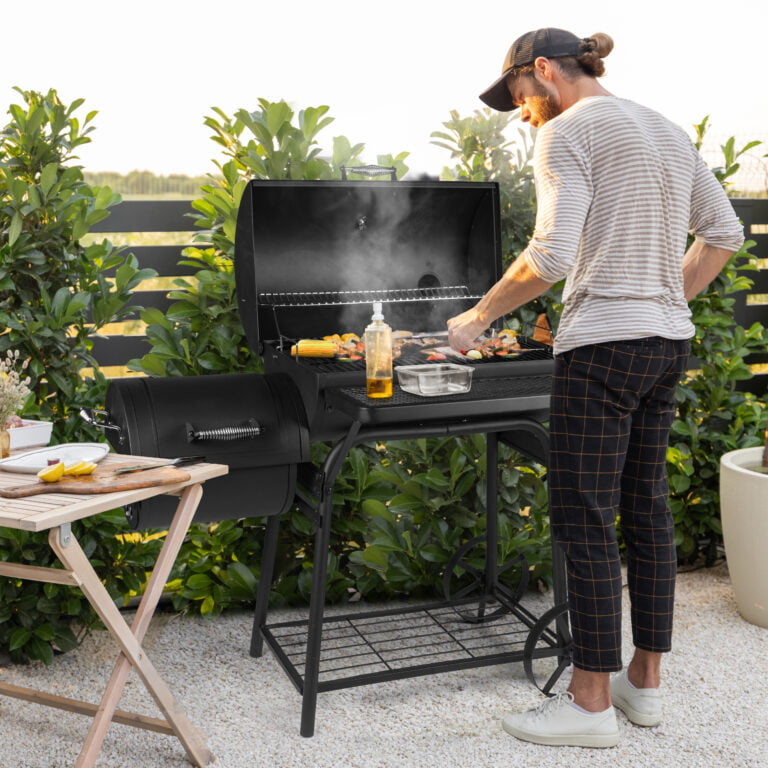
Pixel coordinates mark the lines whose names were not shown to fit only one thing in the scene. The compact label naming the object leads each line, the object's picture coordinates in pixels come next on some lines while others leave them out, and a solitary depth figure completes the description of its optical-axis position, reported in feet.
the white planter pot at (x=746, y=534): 9.29
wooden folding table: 5.54
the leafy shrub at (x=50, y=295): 8.18
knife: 6.30
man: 6.39
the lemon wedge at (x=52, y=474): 5.98
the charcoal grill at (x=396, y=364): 7.35
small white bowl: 6.96
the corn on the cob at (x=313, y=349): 7.86
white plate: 6.37
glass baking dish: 7.06
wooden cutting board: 5.80
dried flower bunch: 6.75
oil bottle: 6.98
